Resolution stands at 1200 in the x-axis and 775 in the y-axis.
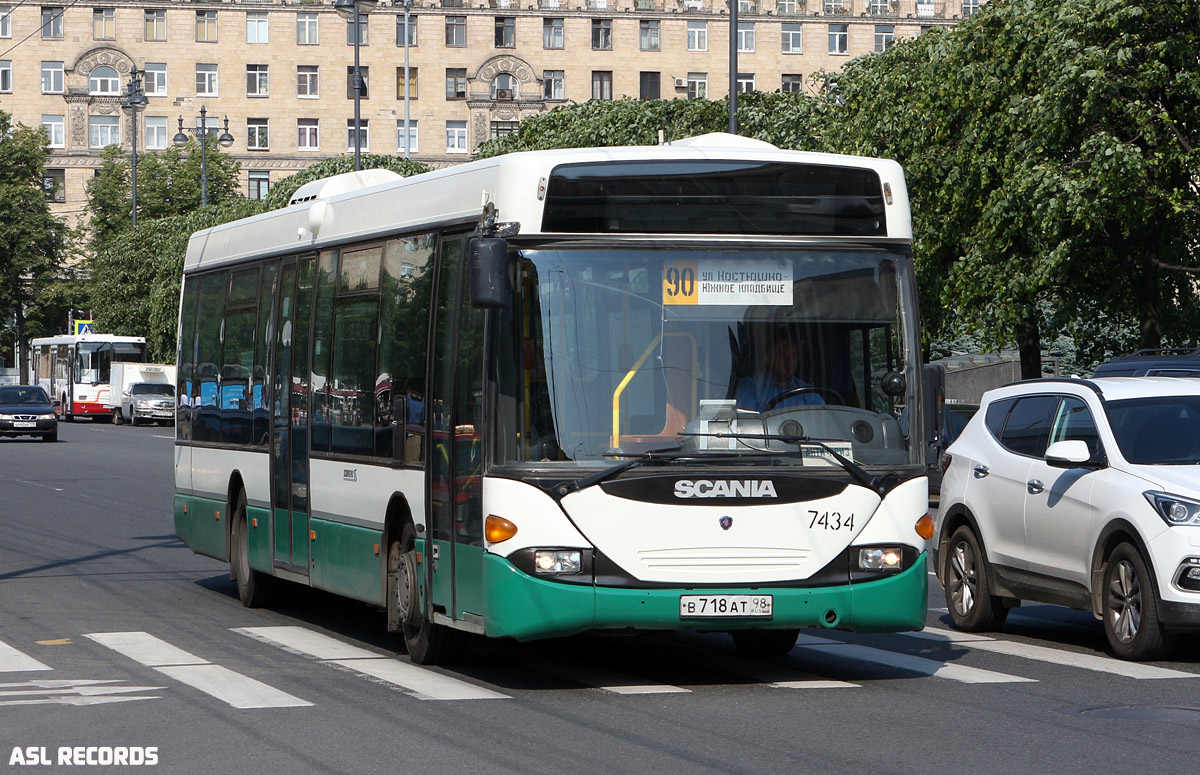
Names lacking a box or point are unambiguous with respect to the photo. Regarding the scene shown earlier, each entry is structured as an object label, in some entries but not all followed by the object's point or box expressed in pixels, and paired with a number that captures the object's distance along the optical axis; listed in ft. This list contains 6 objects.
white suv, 34.88
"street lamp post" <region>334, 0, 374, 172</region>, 134.92
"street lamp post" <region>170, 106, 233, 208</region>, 252.01
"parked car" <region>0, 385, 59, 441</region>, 166.40
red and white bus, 242.99
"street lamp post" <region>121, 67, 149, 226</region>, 225.35
